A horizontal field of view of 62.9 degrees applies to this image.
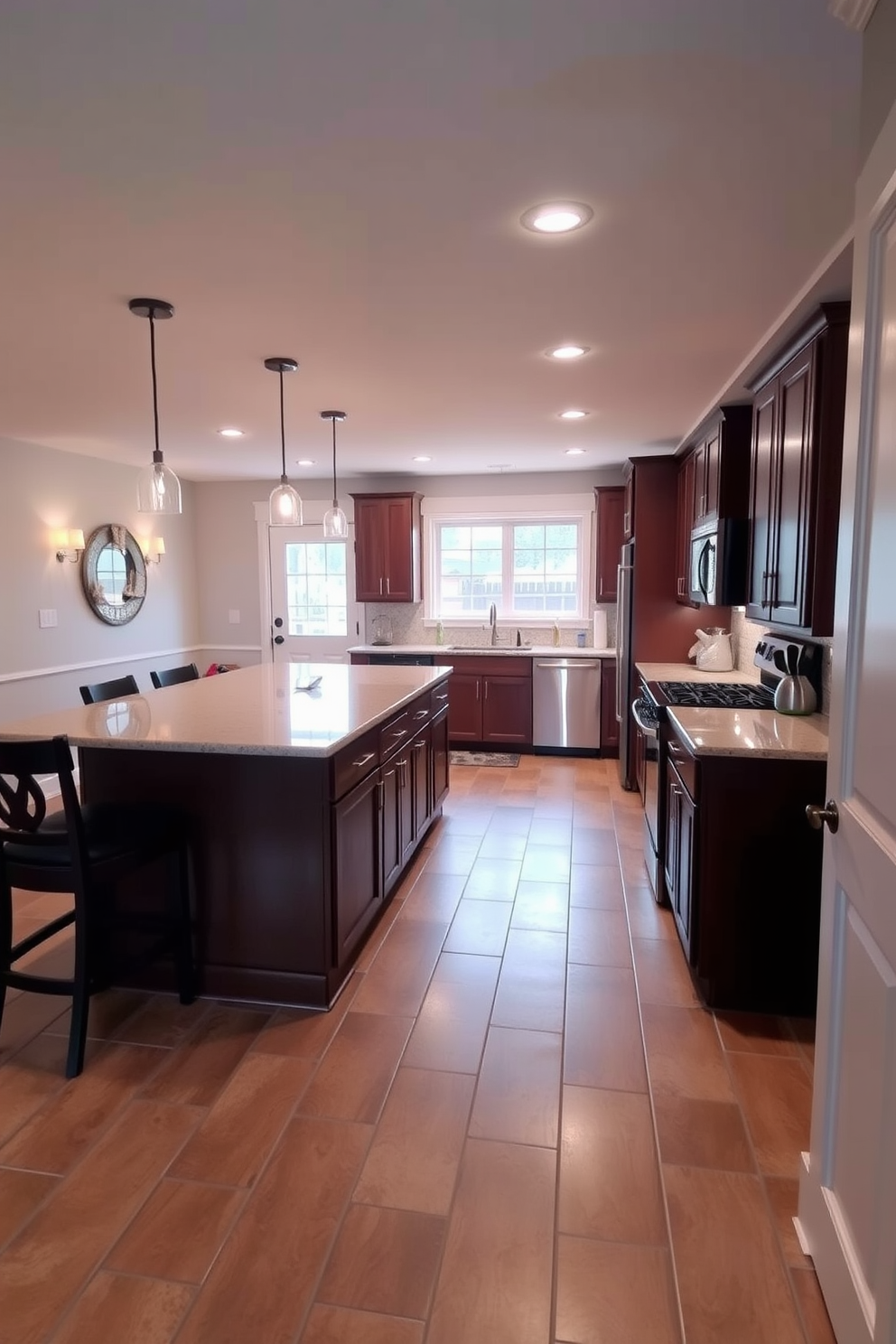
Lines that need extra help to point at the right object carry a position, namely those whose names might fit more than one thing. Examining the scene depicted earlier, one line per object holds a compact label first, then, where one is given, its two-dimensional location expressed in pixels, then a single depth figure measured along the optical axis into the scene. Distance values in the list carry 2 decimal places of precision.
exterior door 6.71
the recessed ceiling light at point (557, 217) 1.89
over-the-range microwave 3.37
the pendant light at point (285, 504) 3.27
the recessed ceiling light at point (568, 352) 3.03
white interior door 1.13
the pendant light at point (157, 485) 2.54
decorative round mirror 5.45
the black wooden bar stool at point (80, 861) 2.09
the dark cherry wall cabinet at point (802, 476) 2.34
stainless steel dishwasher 5.91
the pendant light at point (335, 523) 3.92
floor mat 5.91
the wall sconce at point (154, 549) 6.14
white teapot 4.32
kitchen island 2.40
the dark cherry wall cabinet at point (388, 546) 6.31
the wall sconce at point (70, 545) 5.12
